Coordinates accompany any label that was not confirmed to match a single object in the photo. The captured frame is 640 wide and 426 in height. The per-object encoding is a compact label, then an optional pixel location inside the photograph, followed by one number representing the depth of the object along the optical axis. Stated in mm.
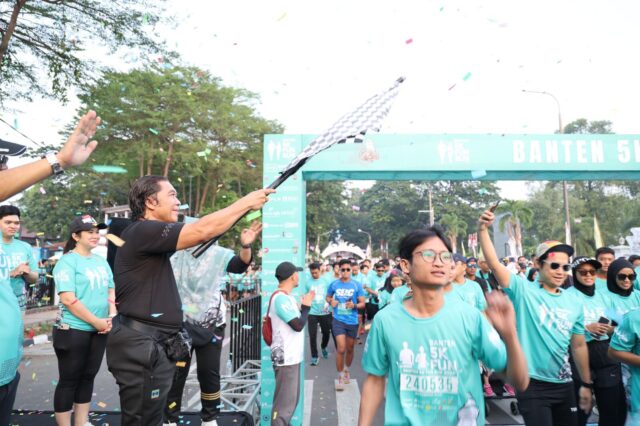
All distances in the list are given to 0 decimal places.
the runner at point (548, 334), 3641
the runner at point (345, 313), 8359
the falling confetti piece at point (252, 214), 3189
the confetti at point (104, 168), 5012
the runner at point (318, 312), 10445
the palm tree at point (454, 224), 49000
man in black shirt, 2674
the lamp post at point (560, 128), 19912
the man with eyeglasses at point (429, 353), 2346
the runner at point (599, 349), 4336
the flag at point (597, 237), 12736
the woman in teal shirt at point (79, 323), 4156
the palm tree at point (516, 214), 42875
